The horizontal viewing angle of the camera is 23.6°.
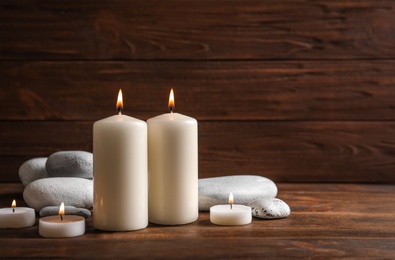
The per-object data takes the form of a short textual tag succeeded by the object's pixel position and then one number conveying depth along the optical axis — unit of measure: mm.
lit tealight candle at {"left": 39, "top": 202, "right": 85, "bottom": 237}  846
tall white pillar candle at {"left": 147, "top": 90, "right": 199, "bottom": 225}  885
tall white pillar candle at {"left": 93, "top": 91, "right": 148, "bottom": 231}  856
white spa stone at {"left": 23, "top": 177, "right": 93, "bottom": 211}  964
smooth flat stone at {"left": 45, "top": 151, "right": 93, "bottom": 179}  1056
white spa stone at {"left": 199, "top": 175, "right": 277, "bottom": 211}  987
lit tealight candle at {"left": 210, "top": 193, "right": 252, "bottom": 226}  899
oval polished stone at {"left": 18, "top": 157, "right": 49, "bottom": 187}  1118
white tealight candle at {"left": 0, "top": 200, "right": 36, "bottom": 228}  882
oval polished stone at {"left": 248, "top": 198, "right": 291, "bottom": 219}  927
